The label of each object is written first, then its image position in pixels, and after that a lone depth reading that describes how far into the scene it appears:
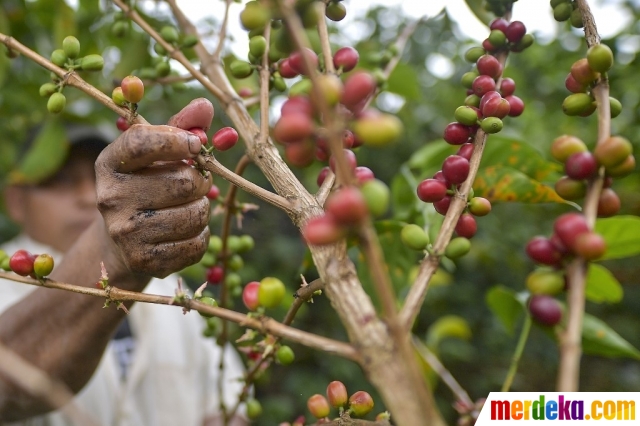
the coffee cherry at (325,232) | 0.36
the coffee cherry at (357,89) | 0.38
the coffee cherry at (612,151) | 0.44
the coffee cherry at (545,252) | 0.45
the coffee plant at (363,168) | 0.39
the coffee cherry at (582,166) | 0.46
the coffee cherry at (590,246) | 0.41
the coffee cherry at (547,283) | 0.44
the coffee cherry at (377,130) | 0.36
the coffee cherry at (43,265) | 0.66
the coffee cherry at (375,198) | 0.36
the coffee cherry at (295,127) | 0.38
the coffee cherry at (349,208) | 0.35
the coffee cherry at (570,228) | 0.42
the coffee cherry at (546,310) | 0.43
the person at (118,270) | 0.73
